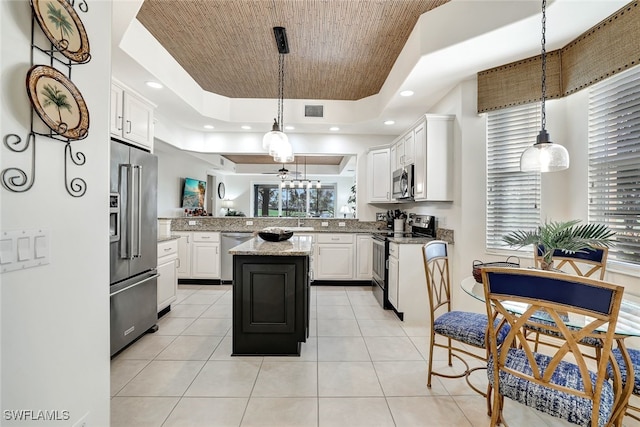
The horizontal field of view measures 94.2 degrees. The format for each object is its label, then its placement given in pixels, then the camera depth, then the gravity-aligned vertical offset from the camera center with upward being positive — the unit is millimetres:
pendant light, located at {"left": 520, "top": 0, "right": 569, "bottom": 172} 1765 +341
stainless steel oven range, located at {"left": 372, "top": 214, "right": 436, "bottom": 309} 3764 -498
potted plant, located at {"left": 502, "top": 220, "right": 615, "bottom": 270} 1604 -133
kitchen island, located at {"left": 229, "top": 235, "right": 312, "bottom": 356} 2498 -721
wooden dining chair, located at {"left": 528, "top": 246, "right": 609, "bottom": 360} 2035 -319
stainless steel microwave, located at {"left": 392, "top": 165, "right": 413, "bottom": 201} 3756 +385
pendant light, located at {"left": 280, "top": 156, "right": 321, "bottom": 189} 8559 +829
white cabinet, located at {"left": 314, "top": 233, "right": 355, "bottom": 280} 4918 -759
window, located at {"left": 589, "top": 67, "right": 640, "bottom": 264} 2066 +406
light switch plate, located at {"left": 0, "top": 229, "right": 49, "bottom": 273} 882 -130
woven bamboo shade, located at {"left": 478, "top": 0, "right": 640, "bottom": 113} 2043 +1227
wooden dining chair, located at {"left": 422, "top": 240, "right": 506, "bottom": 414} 1862 -749
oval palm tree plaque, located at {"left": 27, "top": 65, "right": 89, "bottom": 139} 962 +369
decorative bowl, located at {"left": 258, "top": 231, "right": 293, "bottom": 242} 2994 -259
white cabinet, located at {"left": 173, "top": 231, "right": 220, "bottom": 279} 4840 -740
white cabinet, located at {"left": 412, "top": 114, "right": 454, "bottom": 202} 3268 +598
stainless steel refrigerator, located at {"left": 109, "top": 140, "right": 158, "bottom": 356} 2404 -291
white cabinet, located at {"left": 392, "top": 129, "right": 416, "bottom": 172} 3754 +839
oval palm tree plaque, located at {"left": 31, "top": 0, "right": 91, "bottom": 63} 986 +637
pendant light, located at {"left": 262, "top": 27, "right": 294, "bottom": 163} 2846 +675
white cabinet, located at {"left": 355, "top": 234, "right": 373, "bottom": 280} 4898 -784
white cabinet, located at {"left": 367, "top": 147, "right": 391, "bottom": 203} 4824 +600
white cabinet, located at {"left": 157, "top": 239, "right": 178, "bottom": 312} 3250 -727
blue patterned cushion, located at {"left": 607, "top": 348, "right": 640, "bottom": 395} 1409 -780
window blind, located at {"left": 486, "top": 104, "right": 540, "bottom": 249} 2803 +349
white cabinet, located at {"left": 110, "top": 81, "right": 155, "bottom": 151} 2506 +837
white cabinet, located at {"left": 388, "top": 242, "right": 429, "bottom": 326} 3297 -834
